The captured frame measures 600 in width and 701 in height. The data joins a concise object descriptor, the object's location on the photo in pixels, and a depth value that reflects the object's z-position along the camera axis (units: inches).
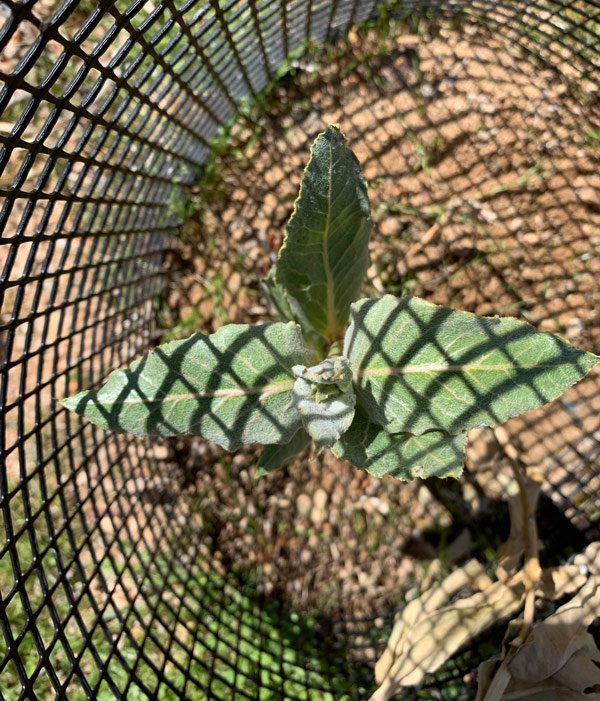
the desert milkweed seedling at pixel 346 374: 8.8
